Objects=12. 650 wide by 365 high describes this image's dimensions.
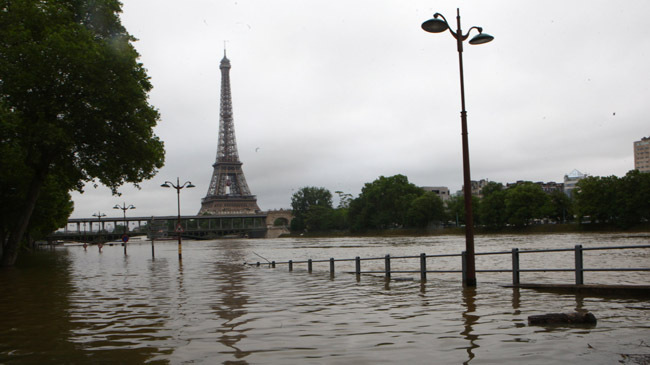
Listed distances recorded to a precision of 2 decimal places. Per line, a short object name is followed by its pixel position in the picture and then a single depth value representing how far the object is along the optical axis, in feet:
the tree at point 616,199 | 274.05
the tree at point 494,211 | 365.81
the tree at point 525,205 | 348.38
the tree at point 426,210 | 412.28
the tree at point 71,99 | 89.71
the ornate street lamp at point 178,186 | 131.60
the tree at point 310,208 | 573.74
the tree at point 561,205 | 374.43
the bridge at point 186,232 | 520.42
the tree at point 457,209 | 415.64
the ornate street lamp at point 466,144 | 48.19
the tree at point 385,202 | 452.76
